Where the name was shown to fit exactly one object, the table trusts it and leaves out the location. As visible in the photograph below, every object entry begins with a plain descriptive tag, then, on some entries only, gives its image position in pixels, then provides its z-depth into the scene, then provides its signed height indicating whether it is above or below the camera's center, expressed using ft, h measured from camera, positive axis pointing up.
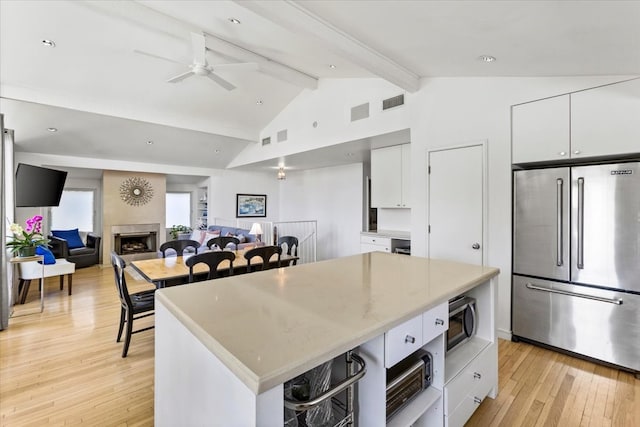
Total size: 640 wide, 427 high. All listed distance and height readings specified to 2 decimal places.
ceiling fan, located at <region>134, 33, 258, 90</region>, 10.27 +5.49
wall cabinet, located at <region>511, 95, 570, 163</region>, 8.92 +2.54
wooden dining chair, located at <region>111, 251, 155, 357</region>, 9.17 -2.90
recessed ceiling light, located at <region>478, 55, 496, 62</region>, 8.19 +4.29
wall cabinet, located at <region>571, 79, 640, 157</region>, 7.88 +2.52
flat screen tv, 14.05 +1.41
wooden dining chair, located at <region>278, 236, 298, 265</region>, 15.40 -1.42
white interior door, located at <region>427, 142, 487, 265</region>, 10.67 +0.35
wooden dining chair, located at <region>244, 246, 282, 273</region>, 11.37 -1.53
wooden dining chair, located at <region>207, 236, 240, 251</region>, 15.33 -1.42
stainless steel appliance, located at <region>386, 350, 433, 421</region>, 4.36 -2.57
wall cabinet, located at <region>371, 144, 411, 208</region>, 15.24 +1.95
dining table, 9.77 -1.94
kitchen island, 2.74 -1.31
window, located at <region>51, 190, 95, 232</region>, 24.95 +0.26
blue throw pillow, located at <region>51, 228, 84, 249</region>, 23.29 -1.70
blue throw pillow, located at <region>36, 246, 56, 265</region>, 14.88 -2.03
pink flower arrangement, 12.28 -0.88
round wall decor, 24.64 +2.00
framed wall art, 28.07 +0.85
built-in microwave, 5.82 -2.24
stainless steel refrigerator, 7.93 -1.38
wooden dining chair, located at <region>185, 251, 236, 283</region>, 9.66 -1.51
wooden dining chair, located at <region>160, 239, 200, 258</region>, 13.39 -1.39
